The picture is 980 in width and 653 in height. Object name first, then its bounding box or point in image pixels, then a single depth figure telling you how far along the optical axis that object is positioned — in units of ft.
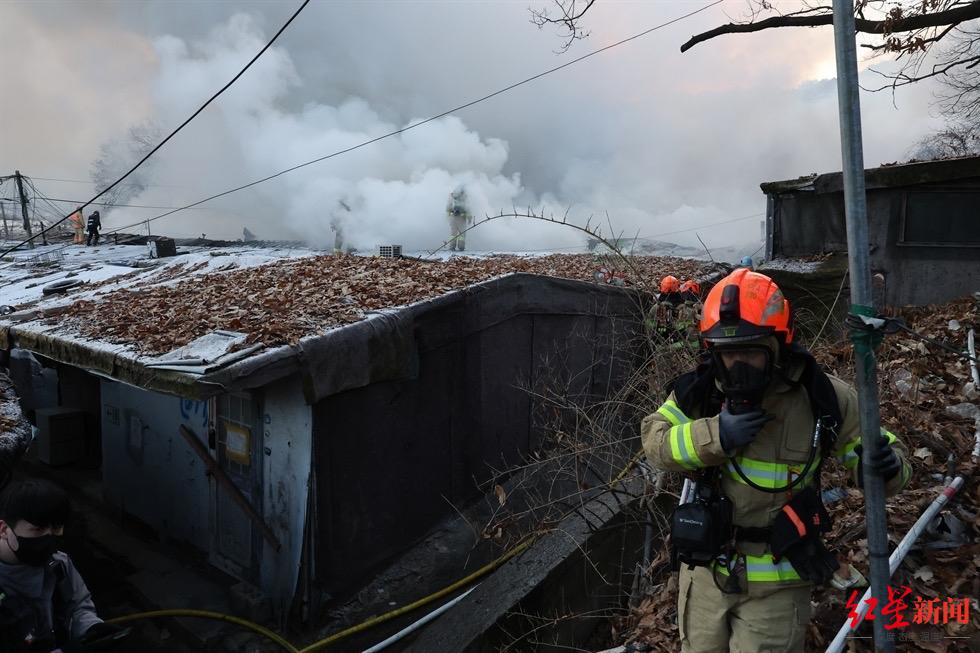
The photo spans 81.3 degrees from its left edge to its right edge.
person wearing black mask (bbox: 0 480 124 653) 10.12
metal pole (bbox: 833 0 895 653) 5.97
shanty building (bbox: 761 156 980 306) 32.45
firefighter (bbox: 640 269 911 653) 7.48
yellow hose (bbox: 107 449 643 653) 17.85
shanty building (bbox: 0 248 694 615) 18.85
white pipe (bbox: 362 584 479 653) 17.53
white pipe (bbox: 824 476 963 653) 8.48
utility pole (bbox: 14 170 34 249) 75.42
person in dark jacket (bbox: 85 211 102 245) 68.18
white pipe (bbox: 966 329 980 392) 15.05
